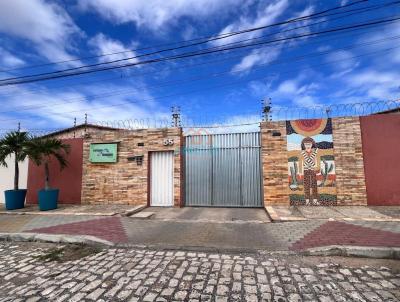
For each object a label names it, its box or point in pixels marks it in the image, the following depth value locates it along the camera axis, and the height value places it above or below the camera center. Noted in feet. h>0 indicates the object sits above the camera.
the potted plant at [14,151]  33.78 +3.14
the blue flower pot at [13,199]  34.14 -2.83
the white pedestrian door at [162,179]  34.83 -0.37
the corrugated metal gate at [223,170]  32.63 +0.72
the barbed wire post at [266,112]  32.68 +7.81
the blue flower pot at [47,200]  32.30 -2.81
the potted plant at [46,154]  32.40 +2.80
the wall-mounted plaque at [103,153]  36.36 +3.23
